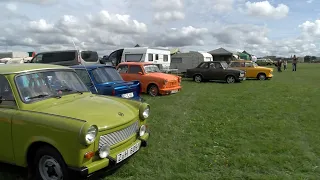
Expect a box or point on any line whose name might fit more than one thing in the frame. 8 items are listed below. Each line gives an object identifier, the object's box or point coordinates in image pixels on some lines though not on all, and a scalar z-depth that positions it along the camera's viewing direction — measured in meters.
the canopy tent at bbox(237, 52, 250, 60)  51.01
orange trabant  13.17
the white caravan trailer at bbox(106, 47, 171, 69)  22.85
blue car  8.30
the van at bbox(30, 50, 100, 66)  15.89
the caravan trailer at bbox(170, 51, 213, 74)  29.09
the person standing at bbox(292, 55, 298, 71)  36.26
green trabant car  3.57
